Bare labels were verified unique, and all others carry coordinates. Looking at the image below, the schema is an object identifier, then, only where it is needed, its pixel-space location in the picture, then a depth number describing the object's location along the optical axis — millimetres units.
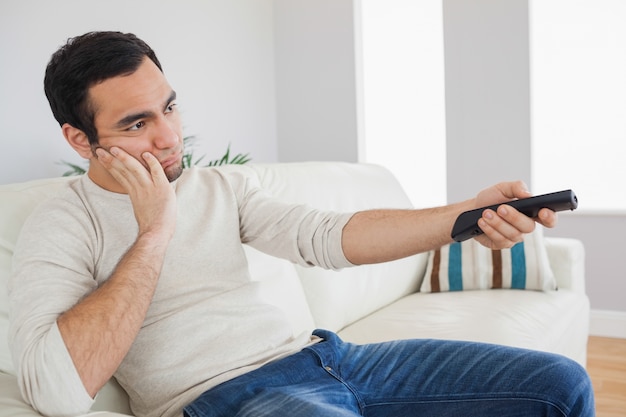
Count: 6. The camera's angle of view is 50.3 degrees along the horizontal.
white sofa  1968
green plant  2505
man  1123
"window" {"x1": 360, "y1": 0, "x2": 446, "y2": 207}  4219
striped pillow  2551
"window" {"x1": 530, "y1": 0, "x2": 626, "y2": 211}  3617
